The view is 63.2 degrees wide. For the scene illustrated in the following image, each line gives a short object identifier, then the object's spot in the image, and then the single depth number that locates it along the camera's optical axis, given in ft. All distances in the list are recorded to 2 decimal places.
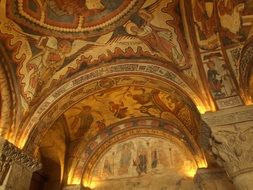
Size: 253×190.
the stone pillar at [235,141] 10.66
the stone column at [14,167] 14.25
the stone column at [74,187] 20.23
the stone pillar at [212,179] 16.57
